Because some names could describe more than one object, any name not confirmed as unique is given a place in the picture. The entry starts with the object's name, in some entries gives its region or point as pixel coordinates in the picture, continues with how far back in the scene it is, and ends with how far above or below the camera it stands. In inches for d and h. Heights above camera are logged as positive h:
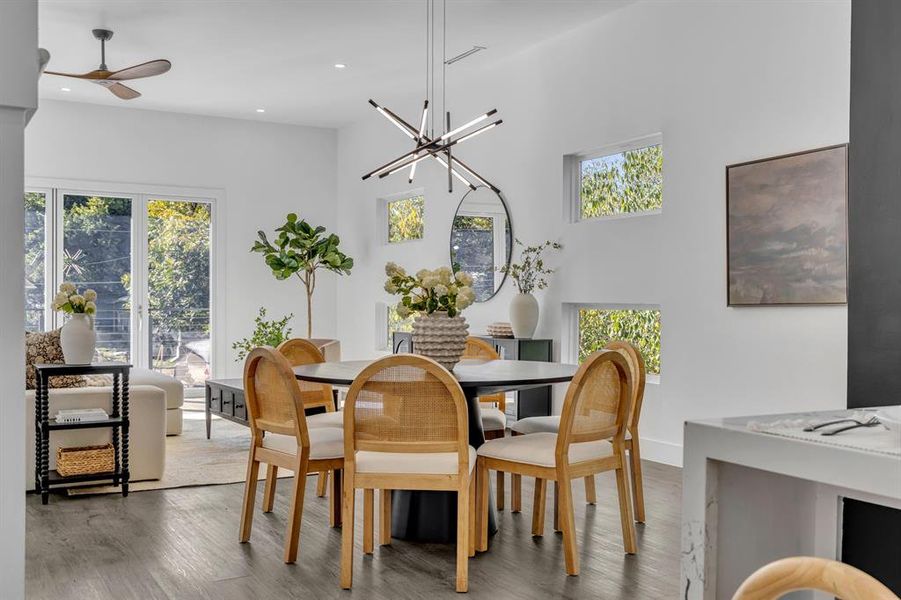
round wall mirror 273.7 +18.9
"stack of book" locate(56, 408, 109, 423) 174.1 -26.0
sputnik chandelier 193.8 +39.1
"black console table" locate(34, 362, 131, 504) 171.0 -27.8
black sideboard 242.4 -27.2
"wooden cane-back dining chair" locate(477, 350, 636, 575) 122.0 -23.4
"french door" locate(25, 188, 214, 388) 331.9 +9.8
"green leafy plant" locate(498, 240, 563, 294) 251.0 +7.4
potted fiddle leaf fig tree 353.4 +17.6
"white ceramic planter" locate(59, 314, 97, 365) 179.8 -10.7
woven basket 175.6 -35.9
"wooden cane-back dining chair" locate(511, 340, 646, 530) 146.2 -23.9
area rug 190.9 -43.9
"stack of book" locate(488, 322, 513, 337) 254.1 -10.6
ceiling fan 214.5 +57.7
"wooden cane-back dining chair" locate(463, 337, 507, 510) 161.9 -23.6
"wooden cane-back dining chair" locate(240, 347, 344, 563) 128.0 -22.9
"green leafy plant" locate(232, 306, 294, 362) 343.0 -17.3
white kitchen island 45.9 -12.4
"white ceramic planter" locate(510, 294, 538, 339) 245.9 -5.7
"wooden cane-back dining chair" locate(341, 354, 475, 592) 115.3 -19.8
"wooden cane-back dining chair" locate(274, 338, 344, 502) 169.5 -14.0
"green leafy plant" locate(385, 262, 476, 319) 147.5 +0.6
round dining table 139.9 -35.9
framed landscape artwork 167.5 +14.5
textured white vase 145.6 -7.5
